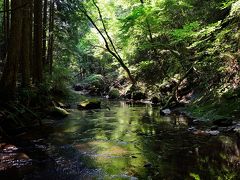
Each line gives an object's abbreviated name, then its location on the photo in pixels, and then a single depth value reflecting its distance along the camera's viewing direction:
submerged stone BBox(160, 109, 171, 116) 9.54
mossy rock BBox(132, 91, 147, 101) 15.51
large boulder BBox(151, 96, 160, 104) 13.43
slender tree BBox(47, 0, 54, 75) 12.42
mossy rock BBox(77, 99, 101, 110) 11.35
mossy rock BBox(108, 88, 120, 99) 18.02
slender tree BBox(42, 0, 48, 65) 12.03
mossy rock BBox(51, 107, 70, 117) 8.91
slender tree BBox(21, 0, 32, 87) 8.00
